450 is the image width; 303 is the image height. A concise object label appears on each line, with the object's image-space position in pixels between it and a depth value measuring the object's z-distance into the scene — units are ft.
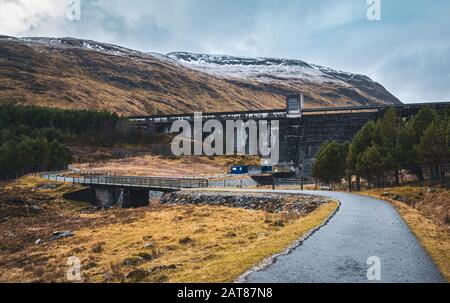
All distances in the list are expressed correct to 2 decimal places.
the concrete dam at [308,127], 302.04
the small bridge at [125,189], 189.47
